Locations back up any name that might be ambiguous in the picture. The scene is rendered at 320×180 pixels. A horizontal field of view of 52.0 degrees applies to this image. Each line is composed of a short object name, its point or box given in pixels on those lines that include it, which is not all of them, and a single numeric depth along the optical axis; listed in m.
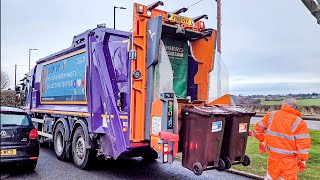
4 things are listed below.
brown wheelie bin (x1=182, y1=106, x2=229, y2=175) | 4.84
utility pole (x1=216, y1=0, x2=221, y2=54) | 15.68
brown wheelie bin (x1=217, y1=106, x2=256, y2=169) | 5.30
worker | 4.45
